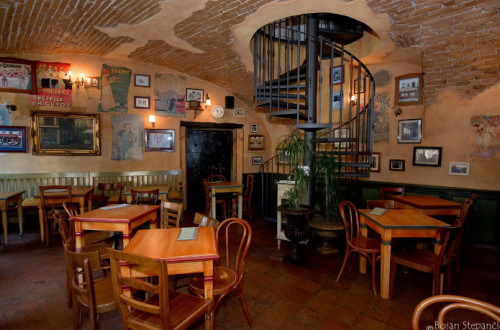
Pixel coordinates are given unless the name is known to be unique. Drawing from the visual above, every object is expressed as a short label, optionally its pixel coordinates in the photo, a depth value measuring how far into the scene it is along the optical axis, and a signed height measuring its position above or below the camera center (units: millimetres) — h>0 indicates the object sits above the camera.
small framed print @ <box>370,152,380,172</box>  5543 -227
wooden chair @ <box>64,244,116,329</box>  1724 -1081
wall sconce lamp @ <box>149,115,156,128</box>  6152 +739
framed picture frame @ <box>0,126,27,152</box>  5086 +230
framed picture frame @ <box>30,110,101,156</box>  5297 +367
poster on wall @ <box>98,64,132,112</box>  5773 +1426
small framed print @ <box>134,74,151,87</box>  6039 +1657
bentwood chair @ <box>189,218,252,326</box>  2076 -1095
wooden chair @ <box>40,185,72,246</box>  4156 -815
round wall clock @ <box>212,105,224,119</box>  6855 +1058
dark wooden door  6871 -168
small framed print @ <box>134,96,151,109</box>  6074 +1151
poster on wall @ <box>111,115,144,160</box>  5918 +320
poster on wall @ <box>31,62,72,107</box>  5289 +1366
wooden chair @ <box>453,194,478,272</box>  3152 -884
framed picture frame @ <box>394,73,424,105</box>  4996 +1226
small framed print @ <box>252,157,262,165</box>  7377 -255
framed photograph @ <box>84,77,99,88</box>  5617 +1501
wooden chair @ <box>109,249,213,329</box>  1438 -996
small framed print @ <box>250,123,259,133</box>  7297 +667
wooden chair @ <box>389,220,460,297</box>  2430 -1084
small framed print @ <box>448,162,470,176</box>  4641 -302
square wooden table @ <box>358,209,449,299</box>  2609 -805
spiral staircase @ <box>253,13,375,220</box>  4176 +1390
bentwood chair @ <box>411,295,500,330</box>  1144 -708
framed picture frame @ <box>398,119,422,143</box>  5074 +415
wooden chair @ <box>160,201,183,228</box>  2954 -701
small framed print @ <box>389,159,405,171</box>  5281 -274
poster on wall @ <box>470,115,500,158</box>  4371 +291
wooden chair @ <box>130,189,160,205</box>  4031 -731
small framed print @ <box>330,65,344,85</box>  5739 +1737
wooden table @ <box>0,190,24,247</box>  3963 -819
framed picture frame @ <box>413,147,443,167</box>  4906 -86
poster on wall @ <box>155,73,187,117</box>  6277 +1377
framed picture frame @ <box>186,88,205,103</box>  6570 +1435
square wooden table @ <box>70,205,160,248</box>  2632 -731
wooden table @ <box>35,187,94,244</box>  4303 -814
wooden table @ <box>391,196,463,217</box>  3543 -765
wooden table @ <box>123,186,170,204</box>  4702 -787
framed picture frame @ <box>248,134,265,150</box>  7293 +258
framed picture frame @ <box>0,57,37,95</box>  5043 +1479
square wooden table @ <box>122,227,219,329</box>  1794 -733
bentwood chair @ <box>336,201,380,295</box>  2836 -1077
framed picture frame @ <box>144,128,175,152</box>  6211 +270
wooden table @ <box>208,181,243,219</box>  5062 -743
